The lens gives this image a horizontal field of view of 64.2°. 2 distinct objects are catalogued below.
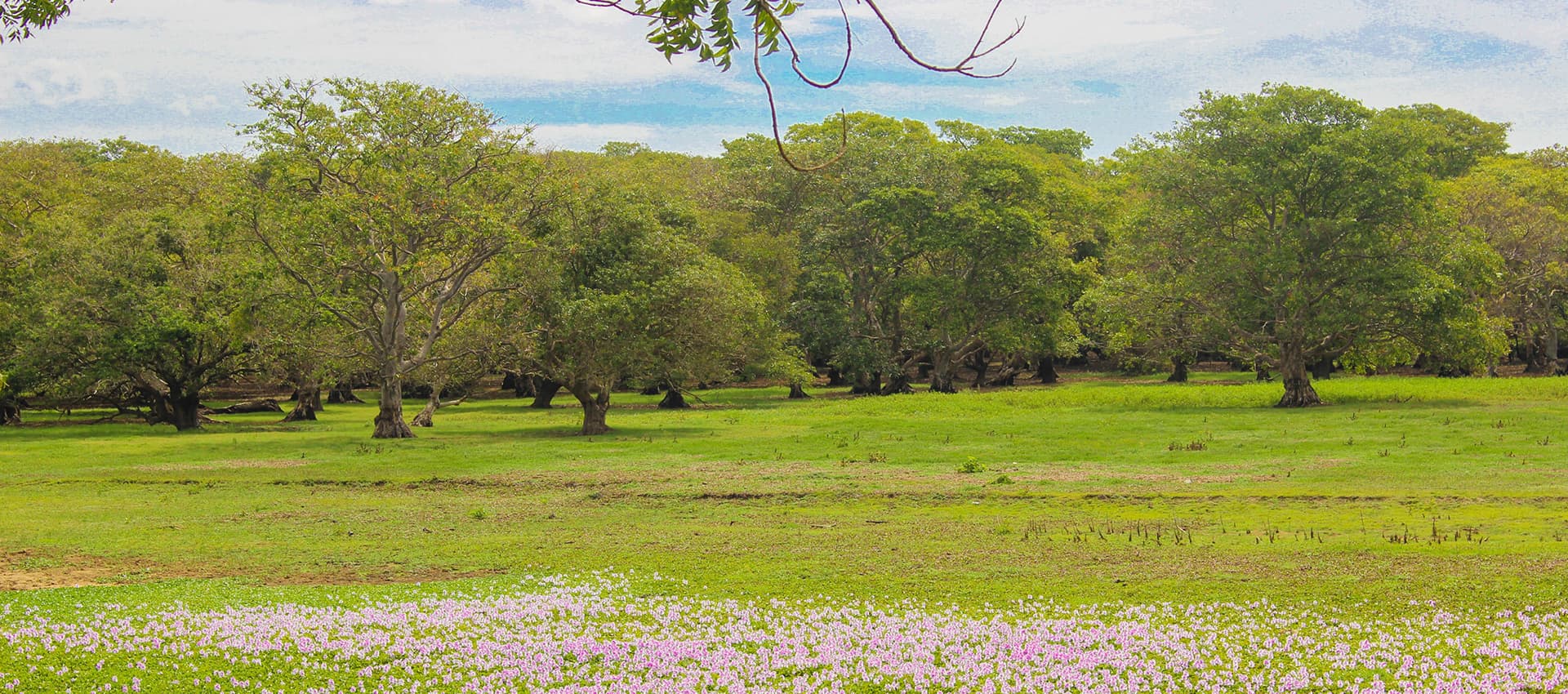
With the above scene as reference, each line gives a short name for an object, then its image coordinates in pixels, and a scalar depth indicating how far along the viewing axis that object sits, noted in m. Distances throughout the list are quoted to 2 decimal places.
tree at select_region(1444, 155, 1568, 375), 63.84
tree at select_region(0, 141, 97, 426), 46.50
